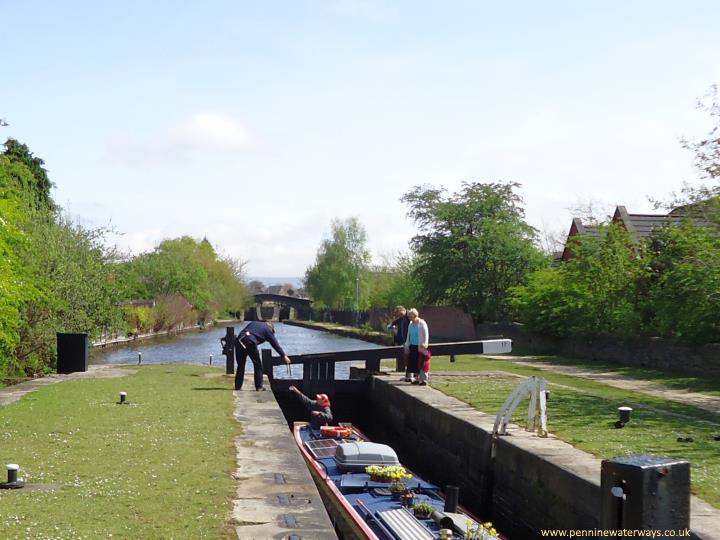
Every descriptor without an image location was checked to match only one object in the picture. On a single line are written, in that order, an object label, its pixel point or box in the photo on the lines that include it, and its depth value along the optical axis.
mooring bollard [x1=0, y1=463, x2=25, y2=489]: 8.59
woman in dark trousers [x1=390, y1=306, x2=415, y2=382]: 21.84
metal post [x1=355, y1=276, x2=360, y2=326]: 90.19
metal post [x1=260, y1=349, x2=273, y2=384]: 21.77
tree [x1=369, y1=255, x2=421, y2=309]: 56.72
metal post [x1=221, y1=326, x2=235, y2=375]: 20.75
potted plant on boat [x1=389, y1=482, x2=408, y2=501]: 11.41
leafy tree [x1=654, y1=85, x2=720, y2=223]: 18.86
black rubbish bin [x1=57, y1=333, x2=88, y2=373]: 21.88
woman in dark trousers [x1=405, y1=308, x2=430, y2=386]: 18.52
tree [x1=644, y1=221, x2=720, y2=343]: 20.39
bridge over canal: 118.12
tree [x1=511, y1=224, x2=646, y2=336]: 27.84
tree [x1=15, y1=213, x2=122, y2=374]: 24.62
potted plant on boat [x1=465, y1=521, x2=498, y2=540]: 9.23
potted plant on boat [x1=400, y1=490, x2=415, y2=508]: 10.91
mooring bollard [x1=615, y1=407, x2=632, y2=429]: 12.65
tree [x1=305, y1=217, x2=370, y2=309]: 93.00
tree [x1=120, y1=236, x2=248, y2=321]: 74.38
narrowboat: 9.71
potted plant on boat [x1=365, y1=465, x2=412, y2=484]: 12.16
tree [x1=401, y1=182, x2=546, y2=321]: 41.47
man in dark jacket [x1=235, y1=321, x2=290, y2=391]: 17.88
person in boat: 17.02
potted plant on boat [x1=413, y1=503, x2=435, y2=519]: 10.40
